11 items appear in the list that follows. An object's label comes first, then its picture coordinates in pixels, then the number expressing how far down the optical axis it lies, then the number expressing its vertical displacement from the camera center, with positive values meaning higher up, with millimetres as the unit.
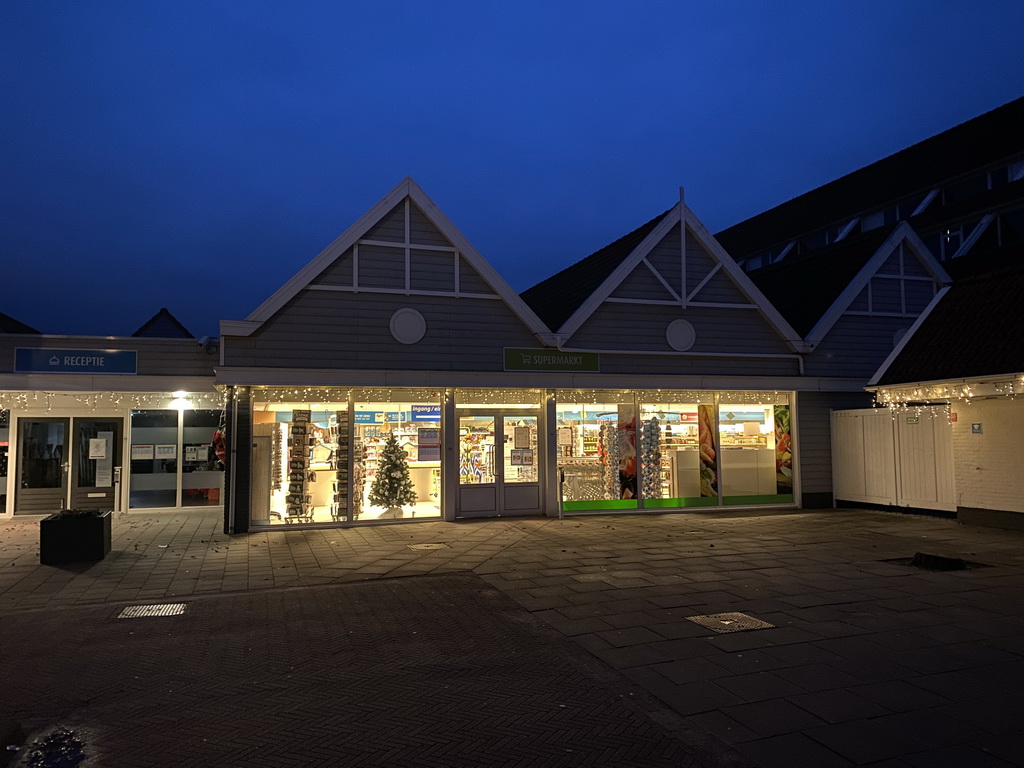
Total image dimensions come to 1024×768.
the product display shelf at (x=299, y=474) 14008 -668
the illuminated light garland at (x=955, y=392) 11805 +706
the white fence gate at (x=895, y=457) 14289 -501
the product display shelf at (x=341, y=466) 14164 -530
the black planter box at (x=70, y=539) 10531 -1416
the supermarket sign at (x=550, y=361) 14820 +1550
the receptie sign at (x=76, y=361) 14469 +1593
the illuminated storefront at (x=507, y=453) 14062 -327
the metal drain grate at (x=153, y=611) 7840 -1851
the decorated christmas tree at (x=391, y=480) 14508 -825
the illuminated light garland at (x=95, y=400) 15875 +894
